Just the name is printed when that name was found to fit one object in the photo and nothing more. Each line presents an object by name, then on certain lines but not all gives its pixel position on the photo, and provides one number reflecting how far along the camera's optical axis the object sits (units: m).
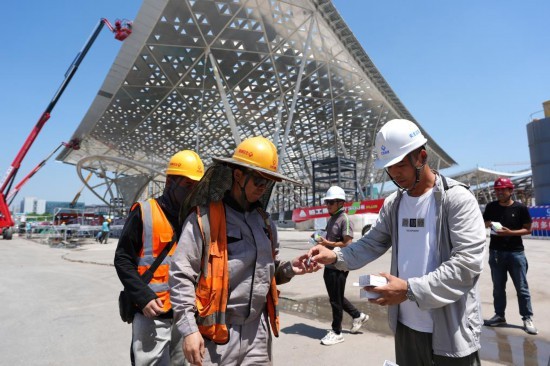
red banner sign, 16.76
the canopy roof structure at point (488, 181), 48.38
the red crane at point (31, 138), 24.20
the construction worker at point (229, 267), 1.60
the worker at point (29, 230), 28.09
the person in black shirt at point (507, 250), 4.05
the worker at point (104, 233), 20.31
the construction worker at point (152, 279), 2.11
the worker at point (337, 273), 3.85
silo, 25.88
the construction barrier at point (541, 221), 17.19
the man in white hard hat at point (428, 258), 1.47
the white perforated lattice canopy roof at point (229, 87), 19.47
